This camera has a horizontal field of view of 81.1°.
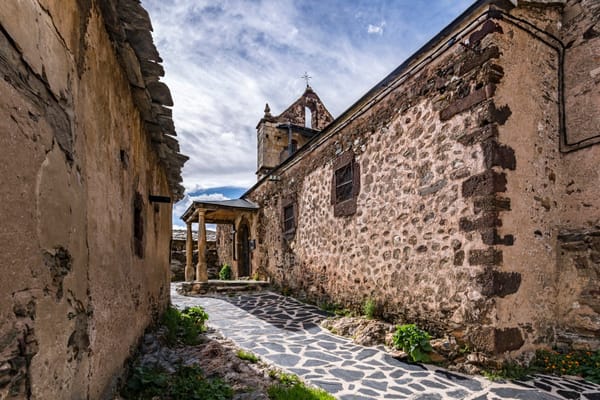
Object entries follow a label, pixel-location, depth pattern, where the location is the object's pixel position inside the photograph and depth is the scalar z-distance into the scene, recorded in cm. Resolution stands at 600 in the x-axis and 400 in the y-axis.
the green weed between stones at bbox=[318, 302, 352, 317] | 702
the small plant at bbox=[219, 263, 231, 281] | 1609
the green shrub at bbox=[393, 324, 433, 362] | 448
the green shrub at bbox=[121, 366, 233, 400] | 289
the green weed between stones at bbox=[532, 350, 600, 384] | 399
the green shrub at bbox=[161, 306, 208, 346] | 507
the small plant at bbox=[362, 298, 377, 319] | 607
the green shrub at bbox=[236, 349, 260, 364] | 448
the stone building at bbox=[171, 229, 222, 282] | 1677
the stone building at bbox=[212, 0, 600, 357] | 426
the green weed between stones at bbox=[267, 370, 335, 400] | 326
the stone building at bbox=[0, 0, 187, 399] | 124
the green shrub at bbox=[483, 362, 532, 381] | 390
